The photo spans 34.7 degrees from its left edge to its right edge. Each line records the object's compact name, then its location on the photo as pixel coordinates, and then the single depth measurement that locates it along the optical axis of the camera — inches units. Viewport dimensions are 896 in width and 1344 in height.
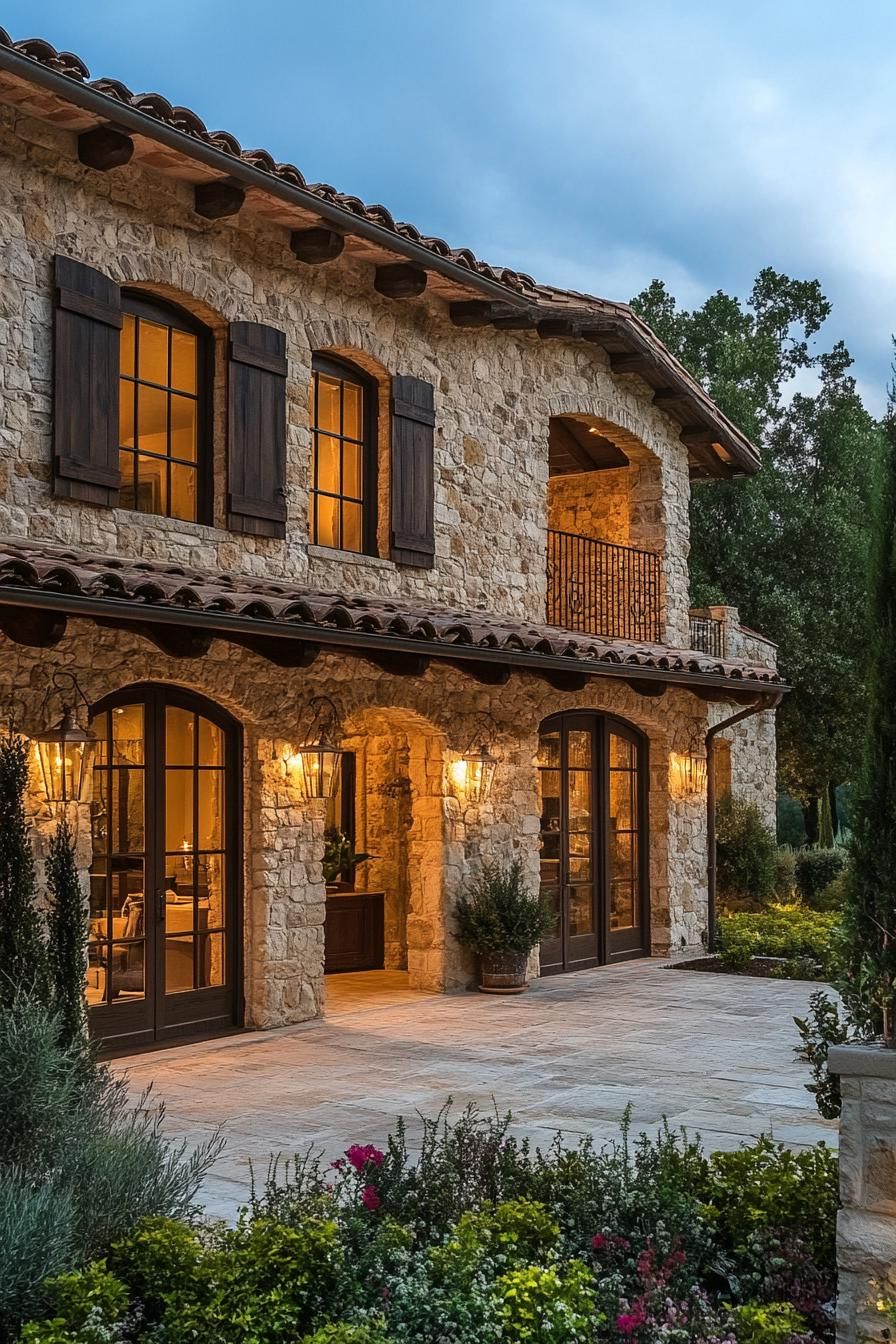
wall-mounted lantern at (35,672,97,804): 325.1
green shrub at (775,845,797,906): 732.7
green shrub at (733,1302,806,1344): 156.6
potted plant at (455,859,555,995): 456.4
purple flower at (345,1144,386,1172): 190.4
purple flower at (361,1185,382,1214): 185.9
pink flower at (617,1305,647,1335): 159.3
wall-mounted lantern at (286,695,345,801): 402.3
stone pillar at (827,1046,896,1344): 164.1
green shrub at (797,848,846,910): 772.0
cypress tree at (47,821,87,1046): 288.2
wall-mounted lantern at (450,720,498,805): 464.1
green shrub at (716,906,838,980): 522.3
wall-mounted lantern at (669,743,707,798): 574.2
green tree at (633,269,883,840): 887.1
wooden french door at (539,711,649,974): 520.1
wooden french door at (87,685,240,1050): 357.1
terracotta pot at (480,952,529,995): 456.8
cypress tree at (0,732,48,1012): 272.7
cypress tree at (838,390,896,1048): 173.5
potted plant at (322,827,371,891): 519.2
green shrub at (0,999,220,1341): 159.6
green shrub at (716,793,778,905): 701.3
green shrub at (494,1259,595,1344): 156.6
